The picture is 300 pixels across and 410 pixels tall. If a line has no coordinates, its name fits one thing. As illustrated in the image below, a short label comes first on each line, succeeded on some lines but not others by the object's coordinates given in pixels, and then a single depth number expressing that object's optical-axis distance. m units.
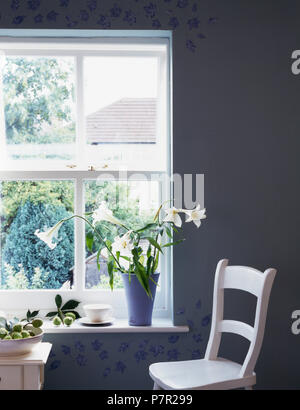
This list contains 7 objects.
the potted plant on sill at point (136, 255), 2.38
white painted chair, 2.02
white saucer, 2.50
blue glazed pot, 2.45
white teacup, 2.51
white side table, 2.10
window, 2.67
